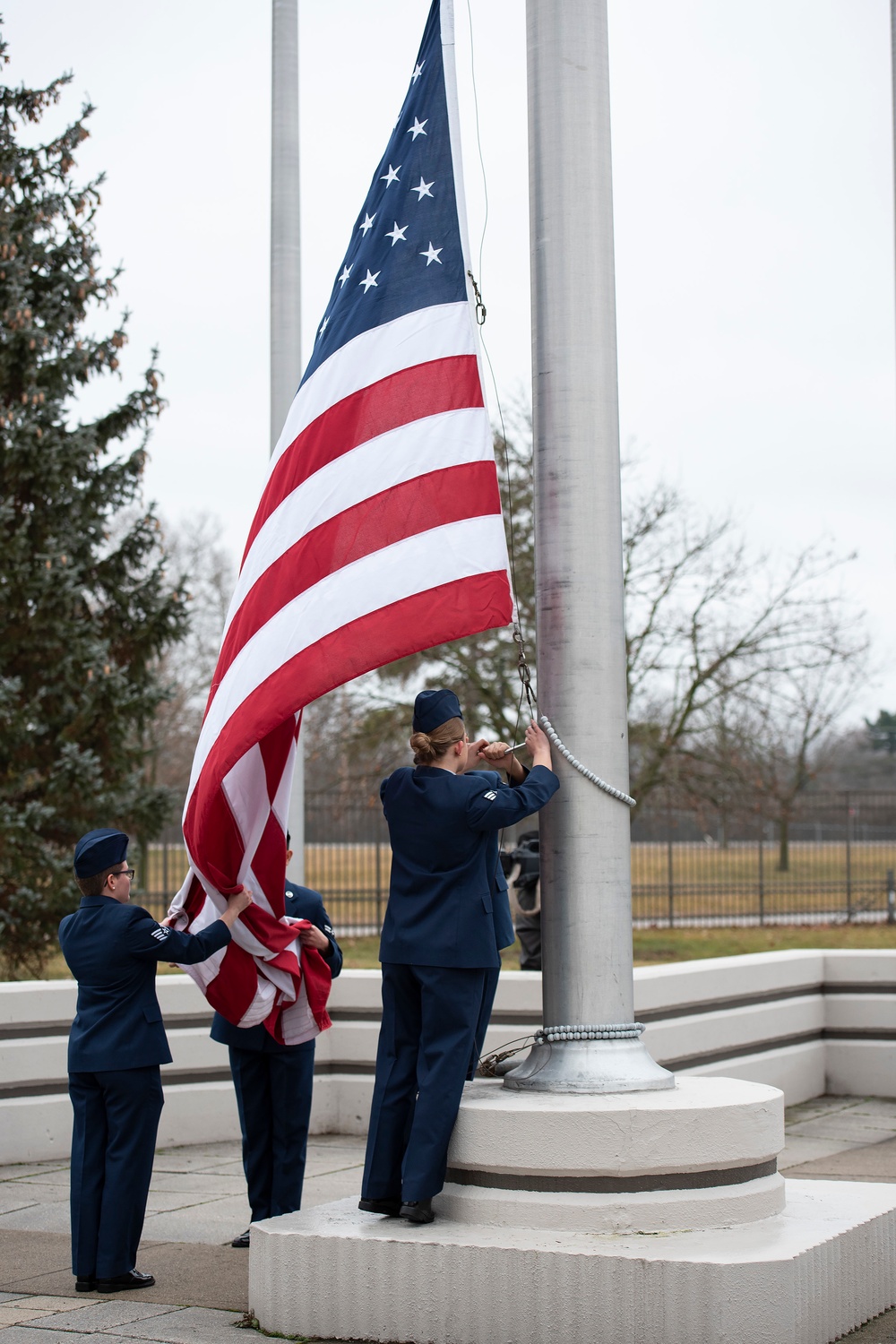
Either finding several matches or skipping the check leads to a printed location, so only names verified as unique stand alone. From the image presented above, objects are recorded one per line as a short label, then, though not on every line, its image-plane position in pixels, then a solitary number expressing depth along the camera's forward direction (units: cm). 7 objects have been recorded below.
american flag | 539
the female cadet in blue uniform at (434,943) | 505
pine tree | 1588
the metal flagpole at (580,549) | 535
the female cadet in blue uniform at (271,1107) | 642
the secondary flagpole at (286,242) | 1210
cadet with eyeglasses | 598
